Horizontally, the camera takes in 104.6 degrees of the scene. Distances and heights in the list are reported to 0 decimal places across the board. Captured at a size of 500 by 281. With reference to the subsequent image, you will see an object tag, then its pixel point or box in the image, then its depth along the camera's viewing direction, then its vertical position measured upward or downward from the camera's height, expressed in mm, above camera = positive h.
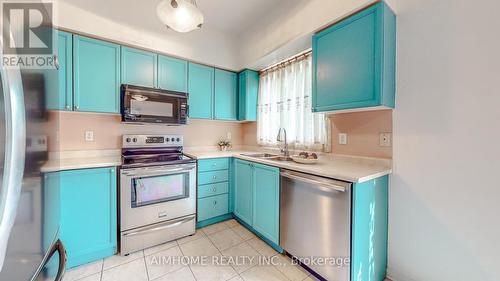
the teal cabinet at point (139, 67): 2181 +837
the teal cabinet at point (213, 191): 2396 -666
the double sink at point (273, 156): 2350 -227
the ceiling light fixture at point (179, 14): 1420 +949
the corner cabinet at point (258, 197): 1933 -652
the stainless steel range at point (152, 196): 1889 -602
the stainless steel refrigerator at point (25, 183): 457 -120
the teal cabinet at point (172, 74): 2408 +842
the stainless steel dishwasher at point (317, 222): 1371 -669
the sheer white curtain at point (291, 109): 2248 +412
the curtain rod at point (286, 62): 2299 +1032
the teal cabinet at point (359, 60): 1453 +647
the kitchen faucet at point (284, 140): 2424 -18
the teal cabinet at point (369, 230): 1335 -674
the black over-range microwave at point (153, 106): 2129 +394
